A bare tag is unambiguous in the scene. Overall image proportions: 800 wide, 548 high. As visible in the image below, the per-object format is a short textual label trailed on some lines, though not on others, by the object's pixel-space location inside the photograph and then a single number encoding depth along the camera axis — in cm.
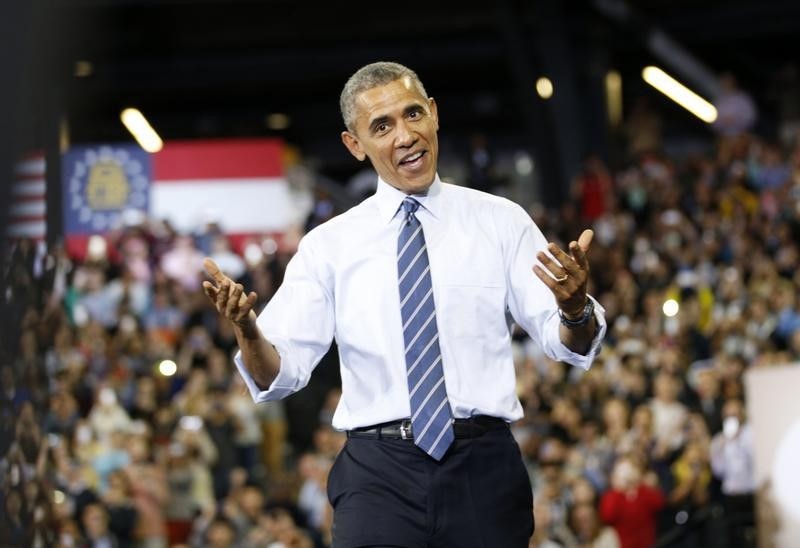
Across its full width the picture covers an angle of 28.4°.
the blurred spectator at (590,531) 1169
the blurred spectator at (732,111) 2189
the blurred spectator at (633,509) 1170
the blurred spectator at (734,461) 1116
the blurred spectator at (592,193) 1961
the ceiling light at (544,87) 2294
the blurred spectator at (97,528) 1233
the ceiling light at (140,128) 2891
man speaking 426
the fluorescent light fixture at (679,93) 2641
